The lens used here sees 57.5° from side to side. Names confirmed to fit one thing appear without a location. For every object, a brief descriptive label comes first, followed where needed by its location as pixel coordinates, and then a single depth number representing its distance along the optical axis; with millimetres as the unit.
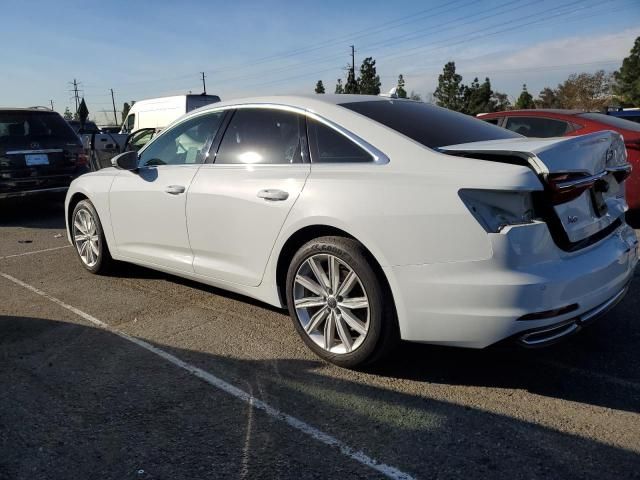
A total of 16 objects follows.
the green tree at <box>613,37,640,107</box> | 45938
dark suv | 8375
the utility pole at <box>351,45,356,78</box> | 56225
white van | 16672
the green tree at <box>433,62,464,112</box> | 47969
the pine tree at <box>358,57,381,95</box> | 55812
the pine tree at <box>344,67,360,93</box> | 51606
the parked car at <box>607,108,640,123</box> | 10183
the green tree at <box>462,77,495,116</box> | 47406
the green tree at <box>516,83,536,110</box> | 47500
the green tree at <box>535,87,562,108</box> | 56275
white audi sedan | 2752
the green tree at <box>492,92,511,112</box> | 55156
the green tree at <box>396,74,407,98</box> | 53856
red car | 6738
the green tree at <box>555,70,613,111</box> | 54469
